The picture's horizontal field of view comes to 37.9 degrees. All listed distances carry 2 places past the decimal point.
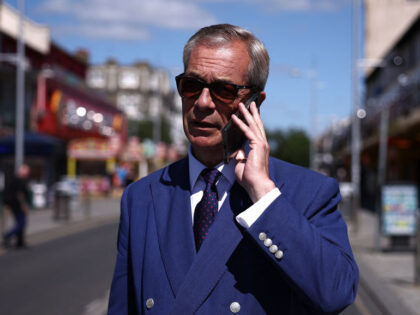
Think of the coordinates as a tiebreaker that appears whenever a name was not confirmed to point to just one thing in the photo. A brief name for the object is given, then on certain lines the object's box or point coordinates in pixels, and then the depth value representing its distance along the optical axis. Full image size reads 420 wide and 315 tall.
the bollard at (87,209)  21.31
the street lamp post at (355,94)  22.10
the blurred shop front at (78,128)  35.41
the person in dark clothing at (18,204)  12.96
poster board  12.31
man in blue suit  1.88
